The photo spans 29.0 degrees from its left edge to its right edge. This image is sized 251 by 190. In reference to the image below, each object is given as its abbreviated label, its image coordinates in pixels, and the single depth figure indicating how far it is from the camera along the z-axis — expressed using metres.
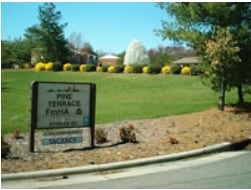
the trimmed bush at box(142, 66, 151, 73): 48.02
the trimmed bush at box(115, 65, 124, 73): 50.67
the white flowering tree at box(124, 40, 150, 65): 74.99
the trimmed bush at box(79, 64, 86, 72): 53.75
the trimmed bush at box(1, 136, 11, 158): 9.68
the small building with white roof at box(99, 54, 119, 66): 124.73
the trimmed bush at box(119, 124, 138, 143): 11.88
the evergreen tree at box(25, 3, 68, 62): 72.06
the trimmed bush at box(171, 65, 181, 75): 45.81
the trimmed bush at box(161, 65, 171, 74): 46.51
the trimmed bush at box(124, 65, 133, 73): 49.91
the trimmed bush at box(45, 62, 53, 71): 55.65
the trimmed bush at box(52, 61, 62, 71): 55.58
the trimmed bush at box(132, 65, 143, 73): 49.50
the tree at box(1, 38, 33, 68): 62.65
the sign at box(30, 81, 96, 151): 10.88
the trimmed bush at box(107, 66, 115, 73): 50.78
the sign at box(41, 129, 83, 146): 11.05
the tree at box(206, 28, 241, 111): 16.89
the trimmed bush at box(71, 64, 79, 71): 54.72
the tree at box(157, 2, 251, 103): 18.09
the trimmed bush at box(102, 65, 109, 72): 52.28
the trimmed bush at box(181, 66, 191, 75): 44.50
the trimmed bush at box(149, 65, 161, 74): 47.91
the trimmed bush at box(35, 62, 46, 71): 56.00
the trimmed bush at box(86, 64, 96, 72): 53.50
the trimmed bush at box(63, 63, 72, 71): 55.47
